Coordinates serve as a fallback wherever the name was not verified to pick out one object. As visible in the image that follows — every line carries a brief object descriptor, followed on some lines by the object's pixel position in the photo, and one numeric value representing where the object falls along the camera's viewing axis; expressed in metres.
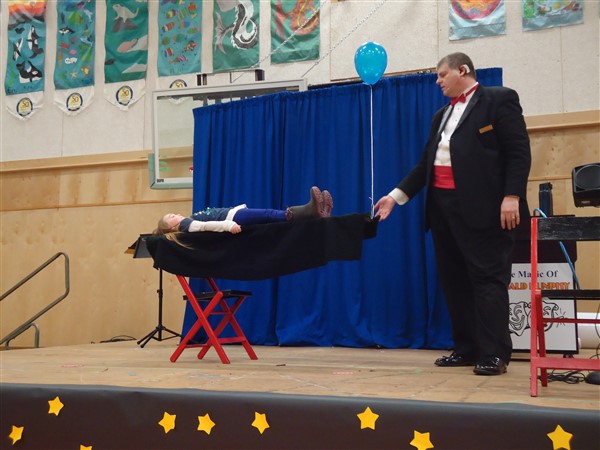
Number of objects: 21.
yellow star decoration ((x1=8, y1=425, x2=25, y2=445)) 2.75
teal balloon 5.14
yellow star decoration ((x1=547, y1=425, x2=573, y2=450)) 1.99
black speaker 2.68
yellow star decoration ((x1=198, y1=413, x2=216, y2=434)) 2.47
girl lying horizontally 3.85
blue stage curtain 5.22
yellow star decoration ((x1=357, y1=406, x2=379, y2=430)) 2.24
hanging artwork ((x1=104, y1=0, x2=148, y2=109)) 7.79
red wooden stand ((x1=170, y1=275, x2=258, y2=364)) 3.99
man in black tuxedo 3.26
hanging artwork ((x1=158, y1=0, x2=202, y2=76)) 7.51
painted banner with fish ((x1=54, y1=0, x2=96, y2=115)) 8.07
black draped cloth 3.53
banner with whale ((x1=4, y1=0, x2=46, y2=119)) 8.32
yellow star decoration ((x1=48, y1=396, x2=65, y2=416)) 2.73
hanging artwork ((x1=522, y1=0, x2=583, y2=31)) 5.96
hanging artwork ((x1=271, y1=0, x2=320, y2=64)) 7.00
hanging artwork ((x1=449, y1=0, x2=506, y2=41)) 6.28
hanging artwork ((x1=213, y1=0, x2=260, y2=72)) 7.25
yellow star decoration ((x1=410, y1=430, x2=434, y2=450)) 2.16
